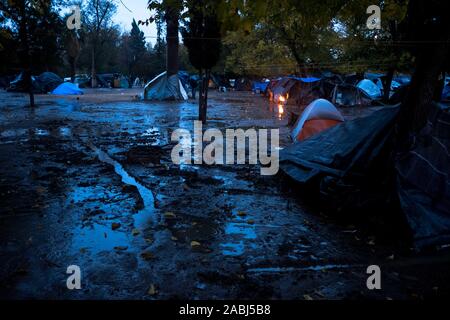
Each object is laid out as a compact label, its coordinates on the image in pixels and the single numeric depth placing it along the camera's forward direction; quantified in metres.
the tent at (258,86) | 48.81
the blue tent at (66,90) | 36.12
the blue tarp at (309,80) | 28.69
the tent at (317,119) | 11.19
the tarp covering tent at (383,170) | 4.74
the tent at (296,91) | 28.88
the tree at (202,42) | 15.11
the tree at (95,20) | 54.72
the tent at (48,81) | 37.84
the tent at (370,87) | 35.73
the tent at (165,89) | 30.42
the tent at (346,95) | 28.66
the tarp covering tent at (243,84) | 58.62
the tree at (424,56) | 5.29
